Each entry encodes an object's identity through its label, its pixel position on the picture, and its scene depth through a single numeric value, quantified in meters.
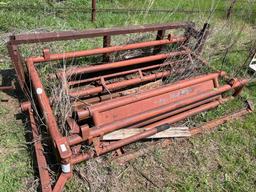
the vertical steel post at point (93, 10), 3.54
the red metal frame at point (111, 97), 1.76
